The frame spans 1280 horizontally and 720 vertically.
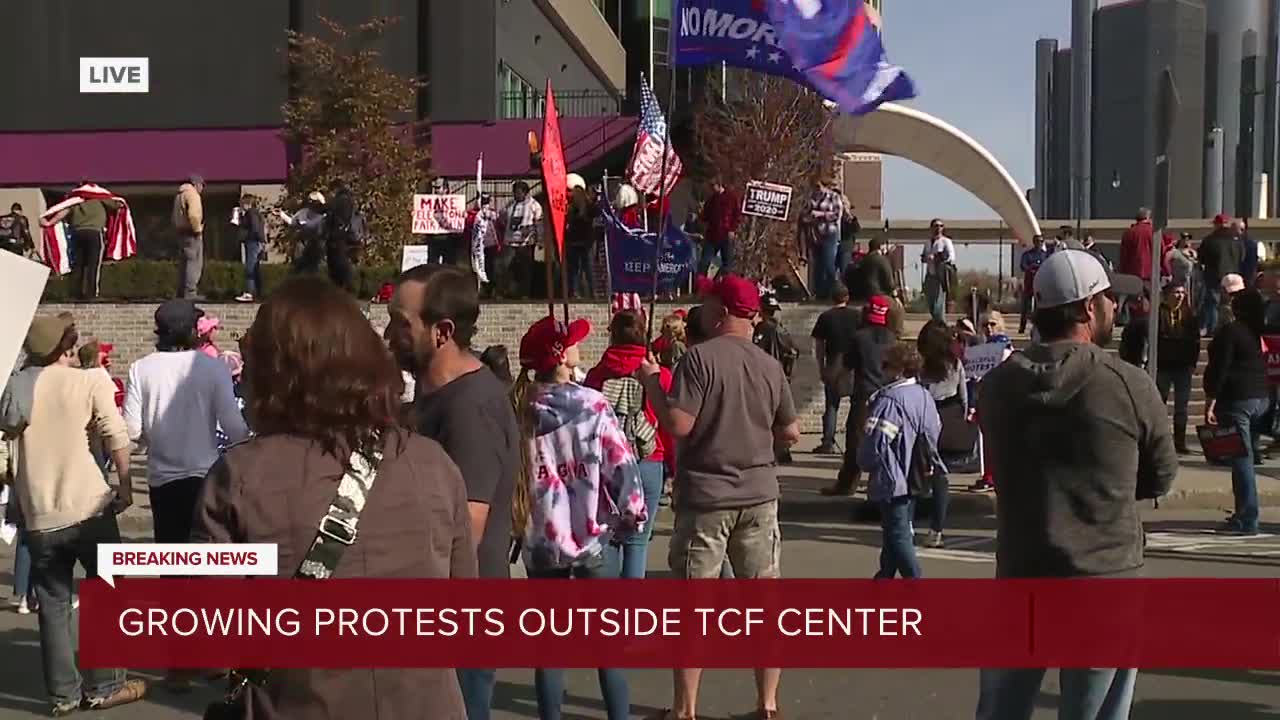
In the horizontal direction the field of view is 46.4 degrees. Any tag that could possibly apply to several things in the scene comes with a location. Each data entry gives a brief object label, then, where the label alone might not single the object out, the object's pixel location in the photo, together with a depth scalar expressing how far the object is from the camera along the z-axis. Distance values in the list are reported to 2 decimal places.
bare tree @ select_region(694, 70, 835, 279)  28.00
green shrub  21.39
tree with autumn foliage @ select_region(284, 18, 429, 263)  26.05
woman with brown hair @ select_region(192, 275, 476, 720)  2.97
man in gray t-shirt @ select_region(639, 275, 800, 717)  6.34
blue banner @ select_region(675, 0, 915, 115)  11.66
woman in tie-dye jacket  5.98
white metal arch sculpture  36.44
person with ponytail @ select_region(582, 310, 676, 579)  7.02
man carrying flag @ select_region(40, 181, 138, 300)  20.84
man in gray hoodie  4.58
